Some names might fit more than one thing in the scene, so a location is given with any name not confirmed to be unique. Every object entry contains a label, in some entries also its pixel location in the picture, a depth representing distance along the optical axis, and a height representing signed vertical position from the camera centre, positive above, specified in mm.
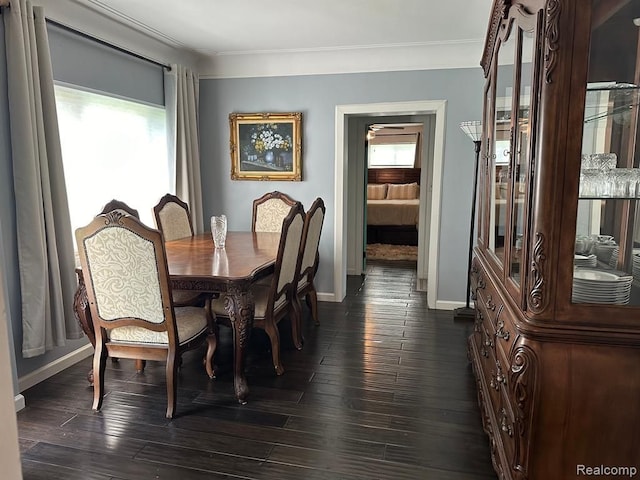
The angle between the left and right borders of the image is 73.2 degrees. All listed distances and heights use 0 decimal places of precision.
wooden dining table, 2365 -526
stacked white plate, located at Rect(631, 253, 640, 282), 1427 -269
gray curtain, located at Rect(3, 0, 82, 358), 2492 +25
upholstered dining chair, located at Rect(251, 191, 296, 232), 4277 -234
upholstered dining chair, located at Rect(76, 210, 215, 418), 2094 -561
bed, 7457 -591
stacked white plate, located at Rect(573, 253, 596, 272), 1290 -227
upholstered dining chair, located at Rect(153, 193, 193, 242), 3617 -258
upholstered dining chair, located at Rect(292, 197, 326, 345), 3104 -585
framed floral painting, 4352 +427
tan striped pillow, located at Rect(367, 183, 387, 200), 8945 -103
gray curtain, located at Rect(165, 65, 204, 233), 4059 +524
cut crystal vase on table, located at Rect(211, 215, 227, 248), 3240 -325
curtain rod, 2840 +1091
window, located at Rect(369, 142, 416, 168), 9727 +735
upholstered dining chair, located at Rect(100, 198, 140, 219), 3037 -134
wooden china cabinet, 1237 -206
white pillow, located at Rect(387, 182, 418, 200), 8812 -103
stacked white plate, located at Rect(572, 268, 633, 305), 1304 -313
